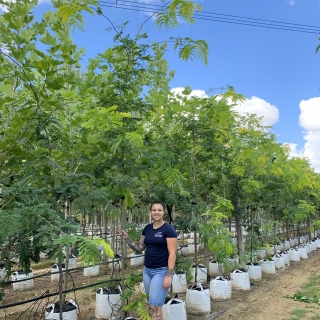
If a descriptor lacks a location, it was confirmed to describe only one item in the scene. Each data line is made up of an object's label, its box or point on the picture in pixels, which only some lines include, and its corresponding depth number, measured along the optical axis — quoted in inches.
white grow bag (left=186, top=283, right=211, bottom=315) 180.2
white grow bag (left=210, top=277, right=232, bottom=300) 212.8
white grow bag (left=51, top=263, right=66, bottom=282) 288.4
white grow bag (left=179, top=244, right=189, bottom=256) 418.5
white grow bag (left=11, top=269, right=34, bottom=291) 271.3
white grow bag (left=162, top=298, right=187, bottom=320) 153.4
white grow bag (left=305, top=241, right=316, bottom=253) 482.8
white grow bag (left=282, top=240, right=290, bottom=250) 448.5
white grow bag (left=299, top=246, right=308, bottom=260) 429.4
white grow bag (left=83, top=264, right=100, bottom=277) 299.7
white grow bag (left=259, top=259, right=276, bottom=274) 310.2
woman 121.0
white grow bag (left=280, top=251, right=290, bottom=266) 366.0
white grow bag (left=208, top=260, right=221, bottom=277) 288.8
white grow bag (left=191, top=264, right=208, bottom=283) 256.6
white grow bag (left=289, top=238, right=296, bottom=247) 496.2
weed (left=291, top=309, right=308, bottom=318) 189.8
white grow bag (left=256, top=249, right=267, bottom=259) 336.2
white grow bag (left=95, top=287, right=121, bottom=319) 165.6
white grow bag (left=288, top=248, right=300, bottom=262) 398.0
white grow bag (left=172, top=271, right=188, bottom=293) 229.1
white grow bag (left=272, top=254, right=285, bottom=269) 340.2
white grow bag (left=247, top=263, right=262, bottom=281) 281.1
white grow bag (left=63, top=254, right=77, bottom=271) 328.8
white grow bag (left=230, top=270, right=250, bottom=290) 244.1
